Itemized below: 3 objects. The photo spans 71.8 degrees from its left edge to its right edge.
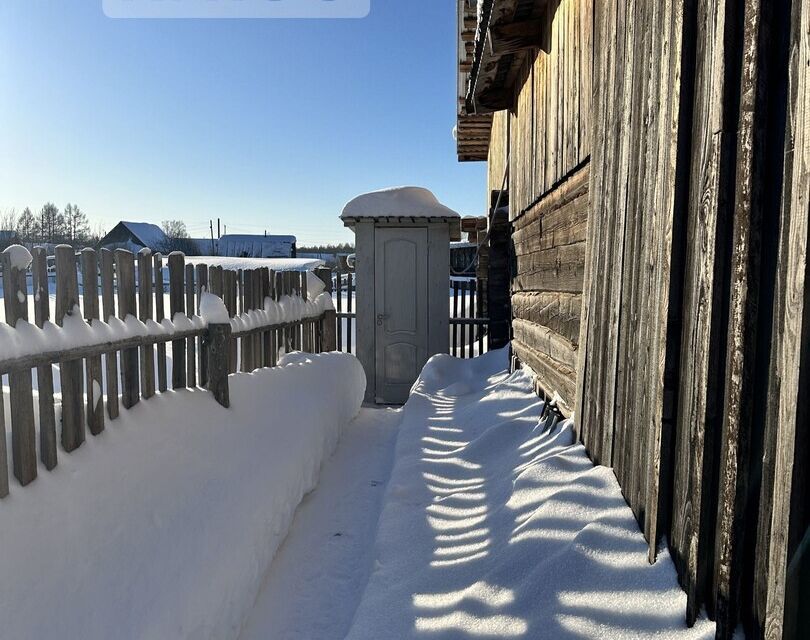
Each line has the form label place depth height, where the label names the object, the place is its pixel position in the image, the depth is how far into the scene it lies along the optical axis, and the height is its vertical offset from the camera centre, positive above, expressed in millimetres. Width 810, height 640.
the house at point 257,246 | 52562 +2983
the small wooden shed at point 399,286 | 8398 -133
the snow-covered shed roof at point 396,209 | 8242 +1012
